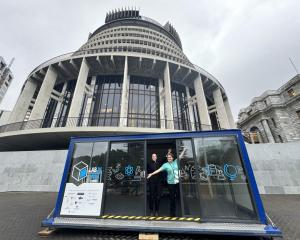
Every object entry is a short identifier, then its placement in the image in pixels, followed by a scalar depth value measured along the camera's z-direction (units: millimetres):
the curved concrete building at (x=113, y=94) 16328
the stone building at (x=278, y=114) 32469
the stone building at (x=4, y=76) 82750
